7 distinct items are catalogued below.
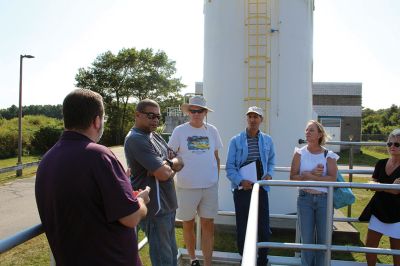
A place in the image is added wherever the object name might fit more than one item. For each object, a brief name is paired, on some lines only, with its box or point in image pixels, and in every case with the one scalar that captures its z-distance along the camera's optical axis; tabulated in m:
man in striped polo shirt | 4.69
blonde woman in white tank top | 4.21
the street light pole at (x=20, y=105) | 17.23
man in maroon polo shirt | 1.96
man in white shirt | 4.61
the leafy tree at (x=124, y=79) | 45.00
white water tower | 7.05
